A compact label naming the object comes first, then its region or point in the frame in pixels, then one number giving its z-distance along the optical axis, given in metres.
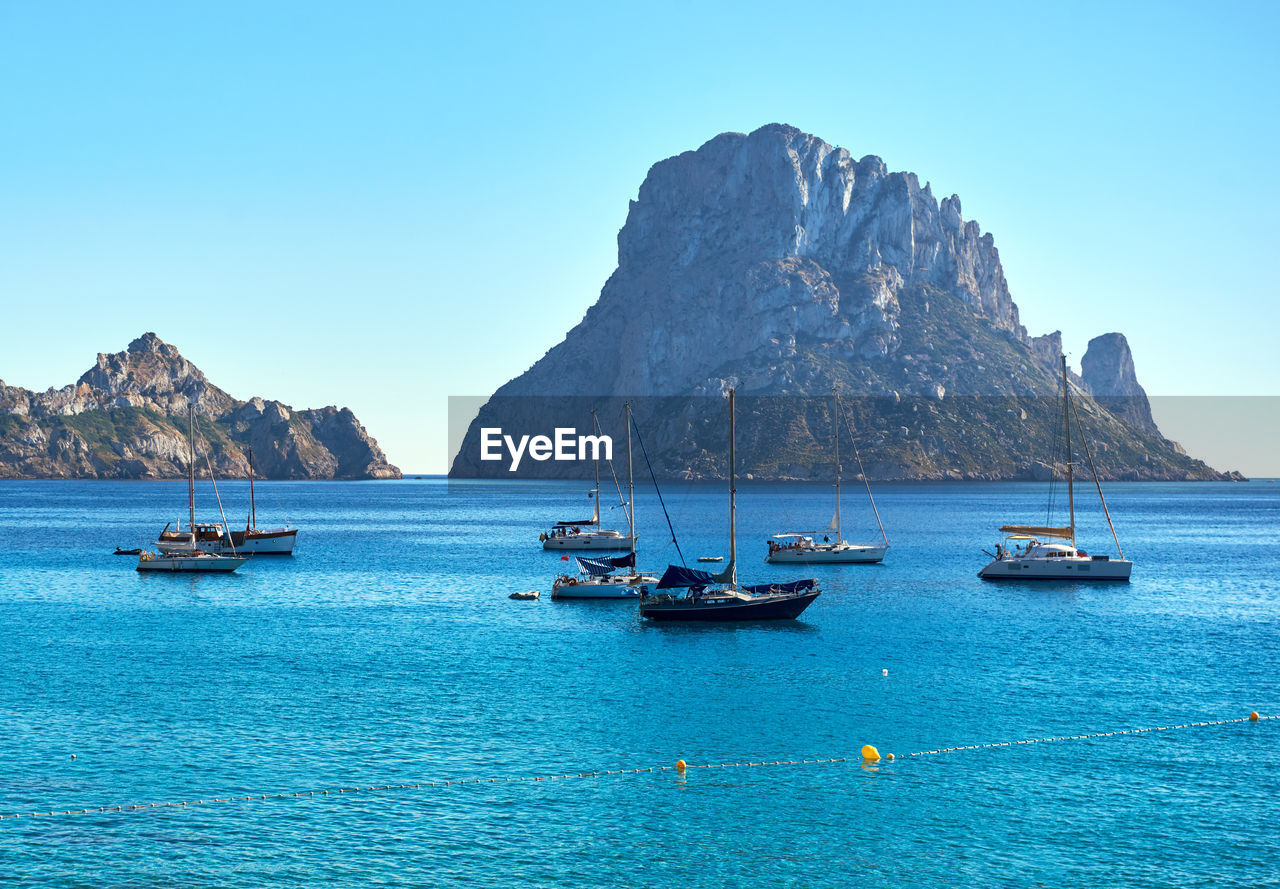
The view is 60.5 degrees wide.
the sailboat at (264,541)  146.25
